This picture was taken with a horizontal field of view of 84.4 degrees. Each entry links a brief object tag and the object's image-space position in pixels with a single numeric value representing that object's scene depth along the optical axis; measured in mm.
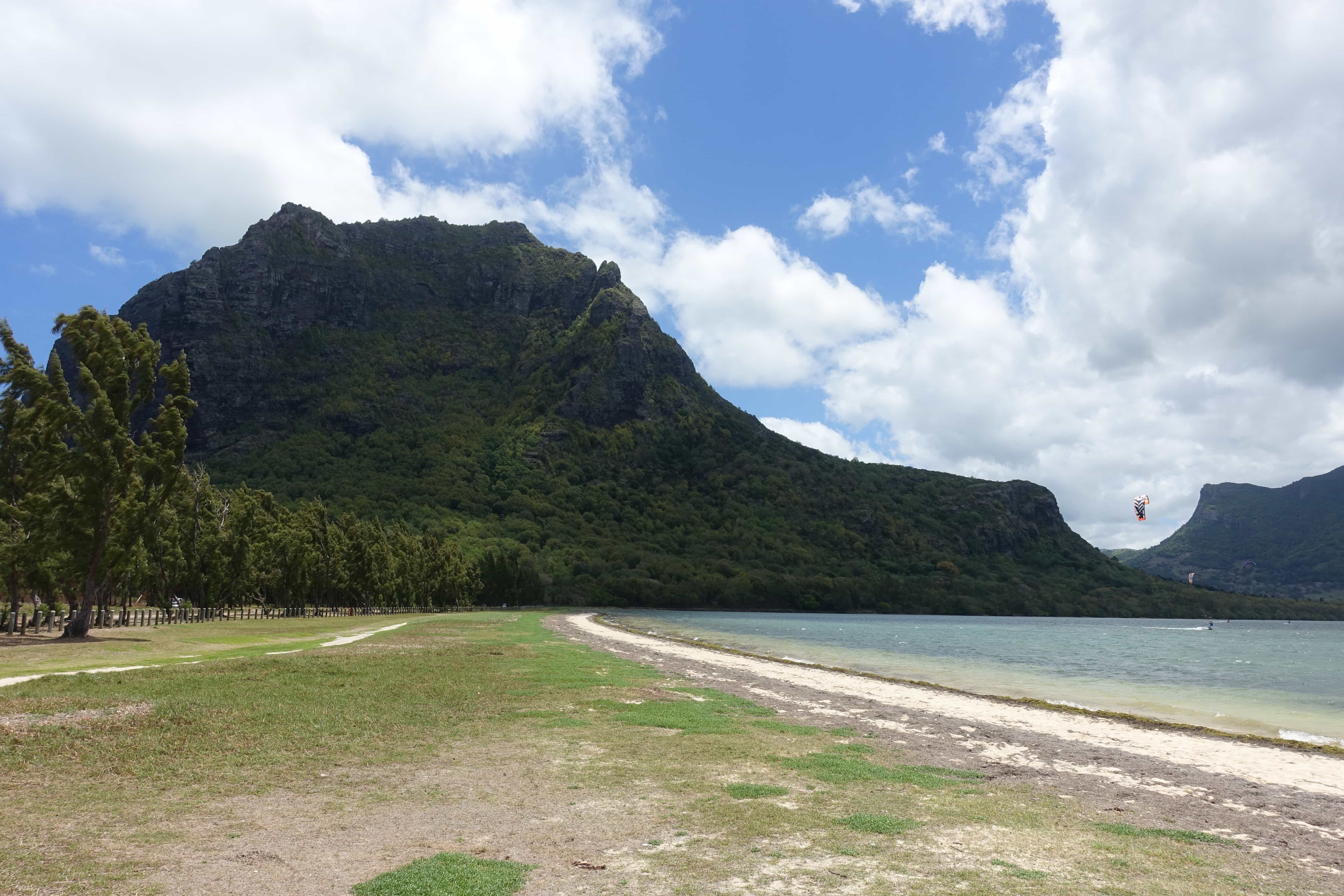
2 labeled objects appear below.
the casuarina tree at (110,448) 35844
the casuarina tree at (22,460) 35500
